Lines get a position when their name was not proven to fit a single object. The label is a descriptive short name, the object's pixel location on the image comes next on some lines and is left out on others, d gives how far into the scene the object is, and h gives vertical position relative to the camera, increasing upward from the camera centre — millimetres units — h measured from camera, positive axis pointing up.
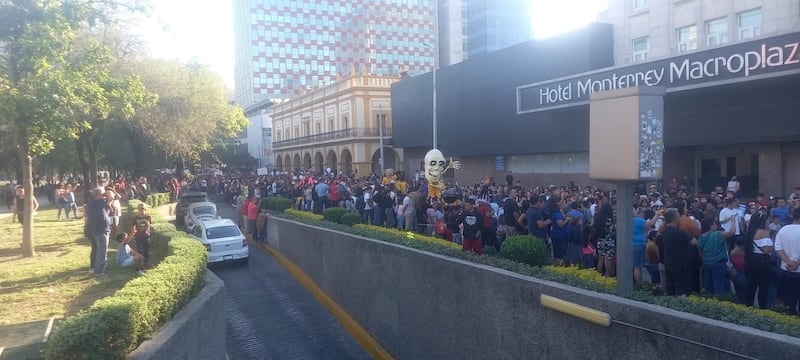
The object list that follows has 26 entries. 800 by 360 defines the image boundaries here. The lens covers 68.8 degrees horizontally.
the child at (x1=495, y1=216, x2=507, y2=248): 12535 -1432
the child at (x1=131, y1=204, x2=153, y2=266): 13430 -1404
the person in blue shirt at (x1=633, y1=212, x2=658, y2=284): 8992 -1259
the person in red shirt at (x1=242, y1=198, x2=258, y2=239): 19312 -1397
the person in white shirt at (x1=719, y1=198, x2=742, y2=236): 9748 -913
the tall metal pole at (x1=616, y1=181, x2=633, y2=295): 5402 -726
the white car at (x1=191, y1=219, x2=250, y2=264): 15391 -1841
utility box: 5074 +246
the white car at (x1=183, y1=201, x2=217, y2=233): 19109 -1391
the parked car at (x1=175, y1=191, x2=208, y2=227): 23078 -1178
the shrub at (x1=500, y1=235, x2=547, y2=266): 7340 -1092
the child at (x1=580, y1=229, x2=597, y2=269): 10414 -1627
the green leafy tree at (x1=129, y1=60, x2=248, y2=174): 28922 +3391
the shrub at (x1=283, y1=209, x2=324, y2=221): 15977 -1278
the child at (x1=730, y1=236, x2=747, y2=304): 8266 -1632
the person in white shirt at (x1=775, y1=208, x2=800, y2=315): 6891 -1218
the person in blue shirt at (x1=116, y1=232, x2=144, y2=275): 12695 -1787
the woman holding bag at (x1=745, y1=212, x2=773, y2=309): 7488 -1373
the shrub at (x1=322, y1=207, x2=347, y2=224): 14477 -1124
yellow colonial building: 49844 +3943
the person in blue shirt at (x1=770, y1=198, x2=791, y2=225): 9728 -929
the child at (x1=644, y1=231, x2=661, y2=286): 8442 -1455
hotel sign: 14492 +2543
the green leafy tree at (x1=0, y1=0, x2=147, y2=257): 12867 +2347
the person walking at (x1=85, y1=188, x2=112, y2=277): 11875 -915
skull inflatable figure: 18375 -54
